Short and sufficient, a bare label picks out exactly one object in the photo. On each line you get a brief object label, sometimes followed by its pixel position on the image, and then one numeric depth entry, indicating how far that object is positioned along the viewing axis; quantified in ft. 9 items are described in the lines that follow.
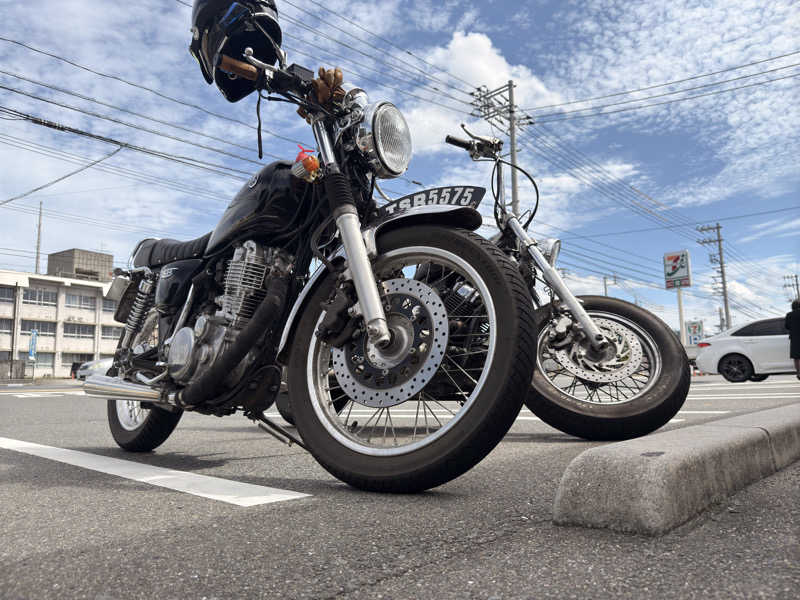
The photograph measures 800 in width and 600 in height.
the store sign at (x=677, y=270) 129.36
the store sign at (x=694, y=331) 183.10
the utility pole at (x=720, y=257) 189.57
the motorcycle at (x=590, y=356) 10.57
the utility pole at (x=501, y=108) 83.46
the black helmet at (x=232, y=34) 7.97
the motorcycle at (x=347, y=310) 6.04
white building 153.28
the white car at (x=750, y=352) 37.24
